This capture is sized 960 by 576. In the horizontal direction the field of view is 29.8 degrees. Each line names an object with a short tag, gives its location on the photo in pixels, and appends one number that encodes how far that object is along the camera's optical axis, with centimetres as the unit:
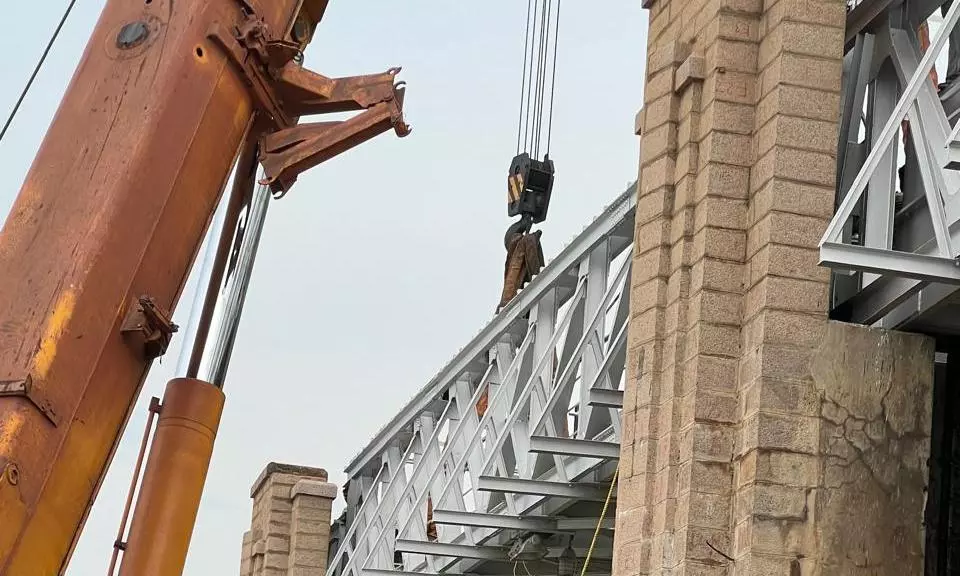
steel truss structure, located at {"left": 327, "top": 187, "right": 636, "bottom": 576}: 1493
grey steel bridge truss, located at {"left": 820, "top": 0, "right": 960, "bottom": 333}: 868
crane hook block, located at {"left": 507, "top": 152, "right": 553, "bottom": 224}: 2008
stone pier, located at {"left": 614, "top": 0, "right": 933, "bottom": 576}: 963
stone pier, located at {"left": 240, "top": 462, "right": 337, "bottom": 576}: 2289
